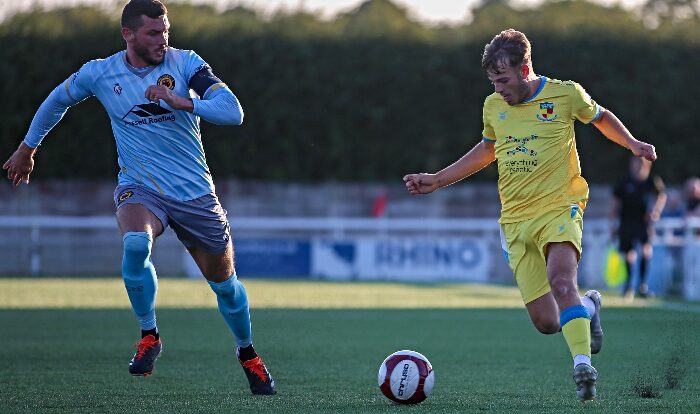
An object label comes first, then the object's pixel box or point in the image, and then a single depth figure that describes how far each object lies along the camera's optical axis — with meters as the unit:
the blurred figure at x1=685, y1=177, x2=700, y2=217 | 43.04
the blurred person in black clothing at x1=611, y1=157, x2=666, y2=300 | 39.47
